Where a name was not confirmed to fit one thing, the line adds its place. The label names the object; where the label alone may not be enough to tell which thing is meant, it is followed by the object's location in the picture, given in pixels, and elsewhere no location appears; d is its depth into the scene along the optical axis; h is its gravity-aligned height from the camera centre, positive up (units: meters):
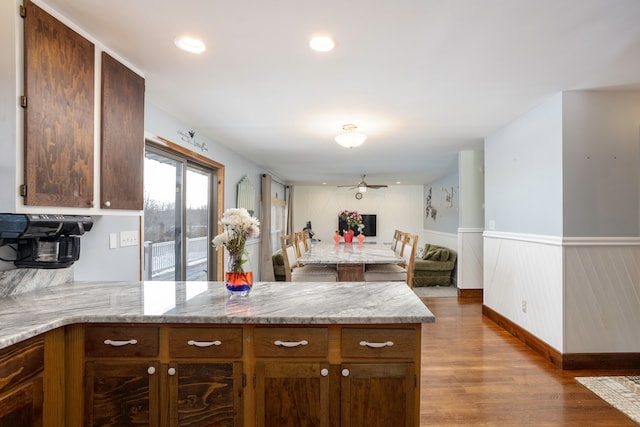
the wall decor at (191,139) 3.65 +0.85
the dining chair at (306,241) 5.45 -0.42
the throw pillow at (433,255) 6.57 -0.76
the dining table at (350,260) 3.65 -0.47
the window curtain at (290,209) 10.41 +0.20
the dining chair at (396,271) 3.94 -0.66
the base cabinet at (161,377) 1.49 -0.70
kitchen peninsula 1.48 -0.66
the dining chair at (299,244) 4.51 -0.39
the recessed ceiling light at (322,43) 1.94 +0.99
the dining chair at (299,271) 3.69 -0.66
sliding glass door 3.27 -0.02
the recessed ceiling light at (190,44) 1.97 +1.00
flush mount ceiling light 3.59 +0.82
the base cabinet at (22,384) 1.21 -0.63
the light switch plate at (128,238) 2.60 -0.18
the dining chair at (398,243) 5.08 -0.43
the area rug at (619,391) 2.26 -1.25
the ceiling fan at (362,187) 7.50 +0.63
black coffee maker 1.54 -0.11
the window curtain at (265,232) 6.74 -0.33
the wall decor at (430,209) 9.11 +0.19
